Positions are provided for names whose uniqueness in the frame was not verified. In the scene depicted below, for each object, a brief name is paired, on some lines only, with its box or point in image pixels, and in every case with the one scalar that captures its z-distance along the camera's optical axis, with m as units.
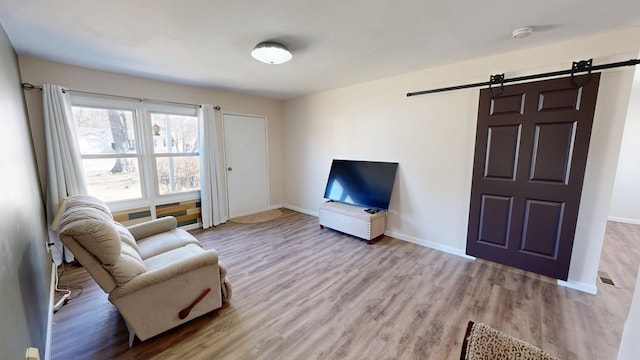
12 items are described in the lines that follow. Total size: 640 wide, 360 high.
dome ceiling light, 2.13
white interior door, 4.34
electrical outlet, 1.05
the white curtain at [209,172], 3.84
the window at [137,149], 3.02
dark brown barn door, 2.22
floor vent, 2.42
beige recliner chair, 1.44
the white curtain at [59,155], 2.61
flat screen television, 3.50
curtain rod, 2.53
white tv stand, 3.37
